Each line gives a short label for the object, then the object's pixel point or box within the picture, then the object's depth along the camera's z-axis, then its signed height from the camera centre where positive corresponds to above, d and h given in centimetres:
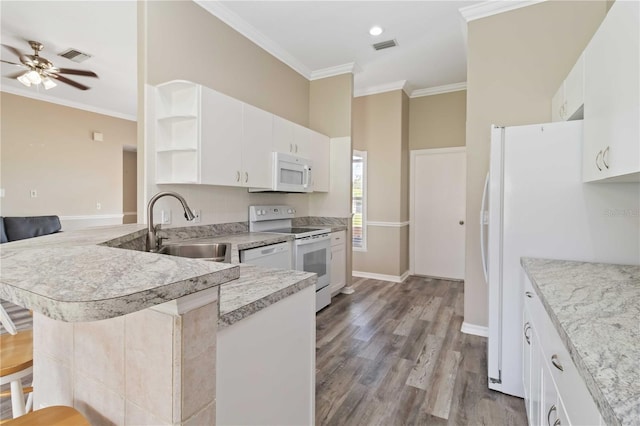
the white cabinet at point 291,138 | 326 +80
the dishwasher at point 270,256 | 249 -39
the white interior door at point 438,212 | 480 -2
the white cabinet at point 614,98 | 117 +50
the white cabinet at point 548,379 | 82 -57
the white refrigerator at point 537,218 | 176 -4
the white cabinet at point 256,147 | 285 +60
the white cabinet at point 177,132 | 238 +60
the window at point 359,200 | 506 +16
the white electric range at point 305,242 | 314 -34
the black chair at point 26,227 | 443 -27
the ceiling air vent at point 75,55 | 373 +189
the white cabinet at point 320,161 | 387 +62
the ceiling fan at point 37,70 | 342 +161
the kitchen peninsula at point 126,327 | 51 -25
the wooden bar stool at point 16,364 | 112 -57
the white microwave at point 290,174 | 317 +39
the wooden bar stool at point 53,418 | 70 -48
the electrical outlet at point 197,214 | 271 -4
